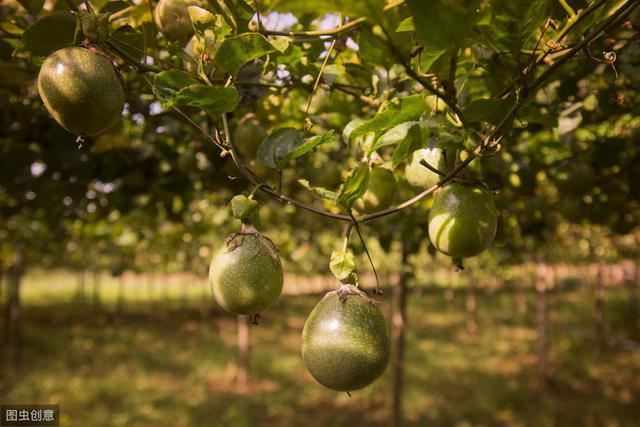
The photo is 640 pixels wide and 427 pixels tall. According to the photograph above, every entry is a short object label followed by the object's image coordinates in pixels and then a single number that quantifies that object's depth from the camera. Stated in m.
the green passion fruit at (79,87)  0.39
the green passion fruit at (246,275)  0.41
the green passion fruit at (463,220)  0.44
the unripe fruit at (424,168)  0.48
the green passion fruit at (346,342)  0.40
